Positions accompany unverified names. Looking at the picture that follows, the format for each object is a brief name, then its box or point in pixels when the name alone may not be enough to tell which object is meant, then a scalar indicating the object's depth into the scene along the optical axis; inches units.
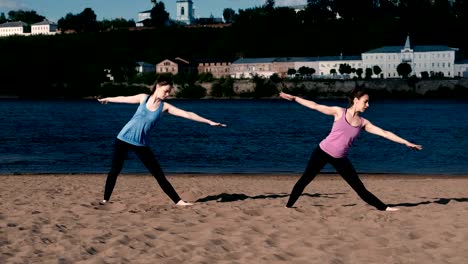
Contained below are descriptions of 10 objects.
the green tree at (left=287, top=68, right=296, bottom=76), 6732.3
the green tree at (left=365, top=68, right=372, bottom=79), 6171.3
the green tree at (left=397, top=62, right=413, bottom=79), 6097.4
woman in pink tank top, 375.6
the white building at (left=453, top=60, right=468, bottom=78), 6368.1
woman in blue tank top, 404.8
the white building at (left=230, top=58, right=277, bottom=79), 7298.2
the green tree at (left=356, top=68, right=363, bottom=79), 6240.2
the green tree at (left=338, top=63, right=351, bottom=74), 6396.7
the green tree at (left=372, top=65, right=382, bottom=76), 6289.4
